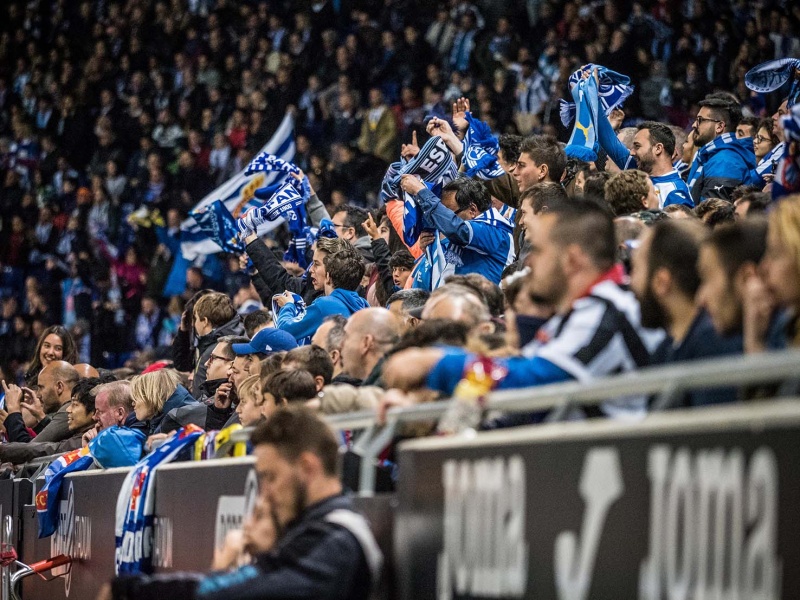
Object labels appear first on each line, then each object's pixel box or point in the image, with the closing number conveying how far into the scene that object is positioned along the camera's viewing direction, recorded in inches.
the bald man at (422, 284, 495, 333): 393.1
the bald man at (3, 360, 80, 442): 779.4
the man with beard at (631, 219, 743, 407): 289.4
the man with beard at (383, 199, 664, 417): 297.9
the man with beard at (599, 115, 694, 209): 608.4
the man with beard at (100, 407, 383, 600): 296.8
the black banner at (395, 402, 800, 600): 204.7
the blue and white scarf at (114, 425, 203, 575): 471.8
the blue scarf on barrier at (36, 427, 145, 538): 553.3
